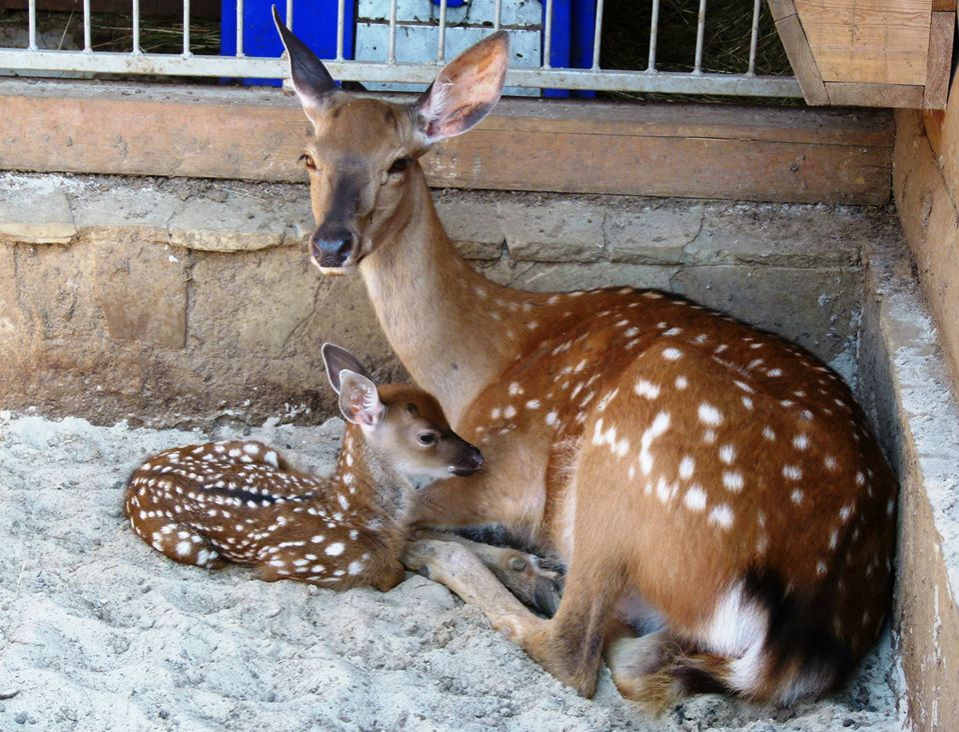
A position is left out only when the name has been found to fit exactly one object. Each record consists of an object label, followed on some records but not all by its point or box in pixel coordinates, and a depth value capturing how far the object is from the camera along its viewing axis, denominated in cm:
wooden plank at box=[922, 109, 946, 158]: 442
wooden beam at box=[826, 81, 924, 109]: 414
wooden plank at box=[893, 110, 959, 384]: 411
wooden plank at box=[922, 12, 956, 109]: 405
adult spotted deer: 369
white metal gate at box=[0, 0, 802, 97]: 514
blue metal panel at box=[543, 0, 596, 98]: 606
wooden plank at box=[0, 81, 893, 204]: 531
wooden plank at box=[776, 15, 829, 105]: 413
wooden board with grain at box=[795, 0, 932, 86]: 405
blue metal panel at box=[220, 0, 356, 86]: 609
